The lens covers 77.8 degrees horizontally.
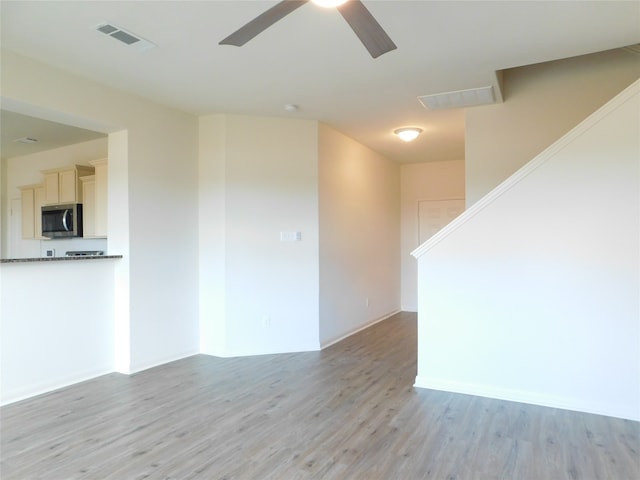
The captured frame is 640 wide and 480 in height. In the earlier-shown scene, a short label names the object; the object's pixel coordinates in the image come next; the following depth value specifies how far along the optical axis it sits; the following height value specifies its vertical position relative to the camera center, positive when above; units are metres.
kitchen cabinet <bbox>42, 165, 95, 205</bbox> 5.32 +0.77
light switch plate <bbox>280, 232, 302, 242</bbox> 4.61 +0.02
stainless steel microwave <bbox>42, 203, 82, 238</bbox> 5.32 +0.26
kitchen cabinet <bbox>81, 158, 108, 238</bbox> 4.87 +0.50
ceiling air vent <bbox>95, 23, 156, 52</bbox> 2.63 +1.41
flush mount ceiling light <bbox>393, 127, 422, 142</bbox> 5.02 +1.33
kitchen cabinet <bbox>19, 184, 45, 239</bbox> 5.92 +0.46
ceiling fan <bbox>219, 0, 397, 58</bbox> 1.91 +1.10
